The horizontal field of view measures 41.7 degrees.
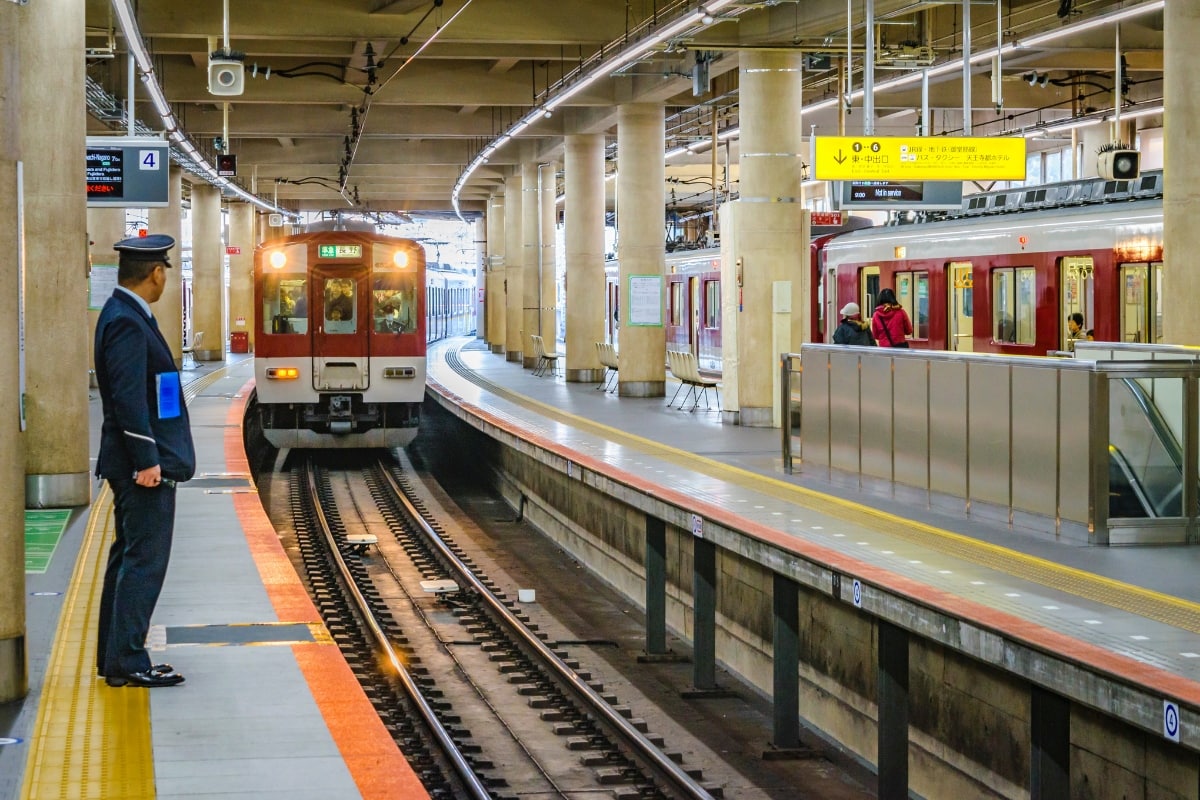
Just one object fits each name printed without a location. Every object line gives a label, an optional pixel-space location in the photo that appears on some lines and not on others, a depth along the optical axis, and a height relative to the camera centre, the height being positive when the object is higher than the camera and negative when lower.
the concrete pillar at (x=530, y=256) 40.75 +2.14
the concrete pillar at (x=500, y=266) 49.31 +2.24
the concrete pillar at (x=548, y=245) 39.56 +2.31
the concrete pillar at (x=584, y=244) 31.70 +1.88
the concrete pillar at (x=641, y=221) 27.28 +2.01
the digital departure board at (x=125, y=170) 17.75 +1.94
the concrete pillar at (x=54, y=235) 12.99 +0.89
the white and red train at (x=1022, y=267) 17.56 +0.85
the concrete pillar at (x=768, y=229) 20.28 +1.38
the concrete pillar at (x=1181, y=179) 14.16 +1.38
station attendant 6.52 -0.43
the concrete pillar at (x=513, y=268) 44.47 +1.98
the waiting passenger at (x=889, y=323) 18.62 +0.13
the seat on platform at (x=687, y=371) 24.48 -0.56
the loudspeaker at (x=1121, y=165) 18.66 +1.98
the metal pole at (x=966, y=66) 16.69 +2.85
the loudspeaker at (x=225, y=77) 17.30 +2.91
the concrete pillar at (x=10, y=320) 6.20 +0.09
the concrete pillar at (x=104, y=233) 29.80 +2.07
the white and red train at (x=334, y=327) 23.88 +0.18
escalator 10.11 -0.82
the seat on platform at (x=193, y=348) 43.66 -0.22
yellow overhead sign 17.41 +1.97
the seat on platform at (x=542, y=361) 36.75 -0.56
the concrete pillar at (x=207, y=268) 44.75 +2.08
